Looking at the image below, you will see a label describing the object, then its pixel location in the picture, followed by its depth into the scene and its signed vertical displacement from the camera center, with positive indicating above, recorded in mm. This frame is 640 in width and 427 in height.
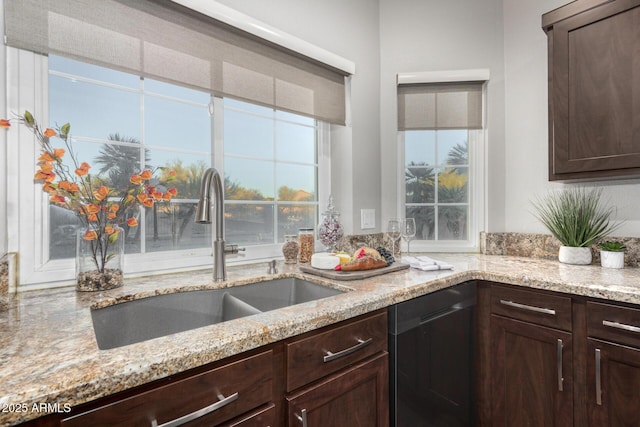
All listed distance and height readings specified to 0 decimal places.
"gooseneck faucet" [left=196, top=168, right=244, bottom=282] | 1255 -57
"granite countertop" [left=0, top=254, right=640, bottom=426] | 540 -279
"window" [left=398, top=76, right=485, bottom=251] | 2234 +200
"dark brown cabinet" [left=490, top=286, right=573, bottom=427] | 1330 -653
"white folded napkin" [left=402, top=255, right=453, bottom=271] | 1552 -257
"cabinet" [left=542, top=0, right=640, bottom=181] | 1426 +579
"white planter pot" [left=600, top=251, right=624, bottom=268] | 1594 -240
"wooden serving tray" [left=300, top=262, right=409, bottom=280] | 1344 -261
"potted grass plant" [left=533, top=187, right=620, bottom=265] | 1717 -61
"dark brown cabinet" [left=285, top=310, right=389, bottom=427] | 854 -485
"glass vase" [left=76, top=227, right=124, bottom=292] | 1103 -163
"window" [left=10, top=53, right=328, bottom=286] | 1200 +271
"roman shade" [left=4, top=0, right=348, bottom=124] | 1090 +685
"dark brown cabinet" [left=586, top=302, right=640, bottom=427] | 1161 -579
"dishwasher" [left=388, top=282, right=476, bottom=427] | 1157 -602
